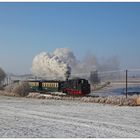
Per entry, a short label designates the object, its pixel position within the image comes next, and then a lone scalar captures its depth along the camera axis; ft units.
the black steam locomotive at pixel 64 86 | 153.94
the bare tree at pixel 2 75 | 217.46
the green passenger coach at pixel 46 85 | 167.18
